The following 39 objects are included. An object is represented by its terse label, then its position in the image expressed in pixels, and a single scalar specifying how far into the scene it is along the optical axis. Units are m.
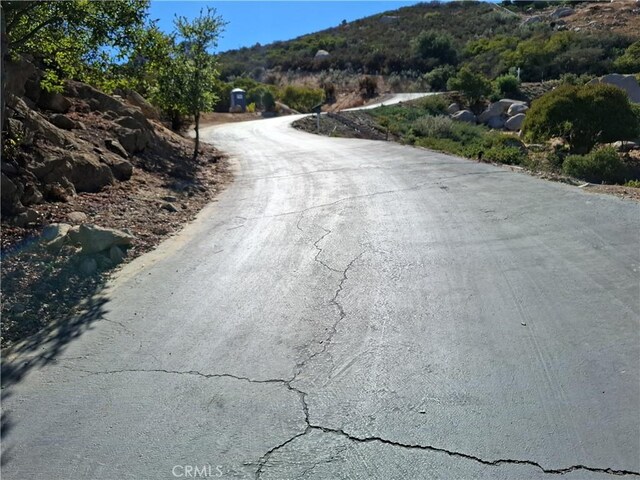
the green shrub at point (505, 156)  15.86
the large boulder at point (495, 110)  41.19
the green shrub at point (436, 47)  66.25
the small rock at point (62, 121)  12.52
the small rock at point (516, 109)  39.72
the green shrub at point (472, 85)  45.34
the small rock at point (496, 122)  39.33
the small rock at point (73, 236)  7.63
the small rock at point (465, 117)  40.31
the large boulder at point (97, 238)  7.66
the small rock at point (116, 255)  7.78
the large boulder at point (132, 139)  14.13
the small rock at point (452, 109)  43.96
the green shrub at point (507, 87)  46.53
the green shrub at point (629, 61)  42.12
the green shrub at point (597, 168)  16.84
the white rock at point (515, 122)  37.00
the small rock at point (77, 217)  8.74
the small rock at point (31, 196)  8.70
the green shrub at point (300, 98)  56.28
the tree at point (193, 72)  17.77
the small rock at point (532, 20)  60.26
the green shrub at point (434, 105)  43.31
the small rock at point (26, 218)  7.96
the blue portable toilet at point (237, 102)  49.38
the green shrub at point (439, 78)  57.44
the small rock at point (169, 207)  11.01
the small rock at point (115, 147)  13.20
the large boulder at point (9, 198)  8.11
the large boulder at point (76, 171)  9.71
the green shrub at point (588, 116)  22.25
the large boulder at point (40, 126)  10.48
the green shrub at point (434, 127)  30.50
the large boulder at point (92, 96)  15.27
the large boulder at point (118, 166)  12.02
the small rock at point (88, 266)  7.23
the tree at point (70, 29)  8.59
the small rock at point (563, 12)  59.81
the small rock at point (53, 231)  7.59
